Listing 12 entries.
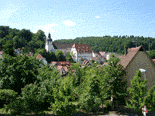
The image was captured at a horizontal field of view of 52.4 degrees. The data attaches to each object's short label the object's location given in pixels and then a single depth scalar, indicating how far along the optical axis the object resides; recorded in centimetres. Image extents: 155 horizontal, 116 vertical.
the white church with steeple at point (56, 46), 11438
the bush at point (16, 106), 1619
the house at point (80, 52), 10548
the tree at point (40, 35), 11348
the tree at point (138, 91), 1550
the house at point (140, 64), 2095
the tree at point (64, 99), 1409
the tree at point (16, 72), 1912
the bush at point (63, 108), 1405
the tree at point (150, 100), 1523
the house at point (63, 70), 4683
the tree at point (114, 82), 1750
